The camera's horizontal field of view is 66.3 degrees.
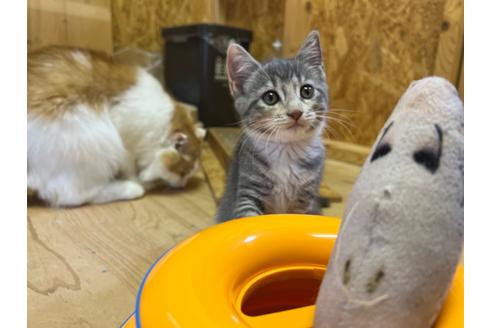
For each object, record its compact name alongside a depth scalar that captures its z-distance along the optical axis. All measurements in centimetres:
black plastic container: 70
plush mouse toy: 12
